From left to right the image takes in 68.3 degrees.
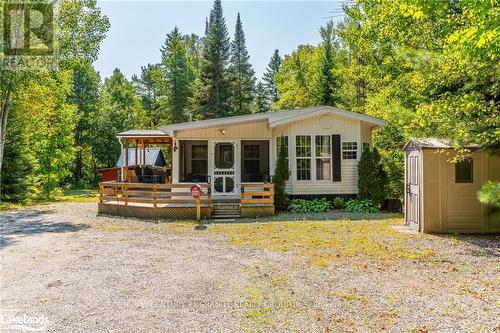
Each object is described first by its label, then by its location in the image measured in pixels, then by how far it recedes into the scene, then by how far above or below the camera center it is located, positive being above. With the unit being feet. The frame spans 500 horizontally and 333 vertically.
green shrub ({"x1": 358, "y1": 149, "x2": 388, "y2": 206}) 40.86 -0.63
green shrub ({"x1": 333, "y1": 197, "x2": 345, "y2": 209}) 41.11 -3.42
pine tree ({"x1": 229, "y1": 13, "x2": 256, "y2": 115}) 107.65 +29.57
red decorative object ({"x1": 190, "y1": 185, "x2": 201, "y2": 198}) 34.91 -1.69
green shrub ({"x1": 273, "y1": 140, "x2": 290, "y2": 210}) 40.01 -1.02
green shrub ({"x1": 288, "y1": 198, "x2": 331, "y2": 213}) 39.75 -3.64
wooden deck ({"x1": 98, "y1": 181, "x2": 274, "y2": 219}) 36.40 -2.99
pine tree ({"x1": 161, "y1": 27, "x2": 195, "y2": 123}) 110.52 +27.01
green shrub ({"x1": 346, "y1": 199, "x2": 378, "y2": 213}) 39.37 -3.66
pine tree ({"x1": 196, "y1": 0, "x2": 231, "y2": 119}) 102.06 +27.42
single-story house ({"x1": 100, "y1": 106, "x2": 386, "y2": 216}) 41.21 +2.32
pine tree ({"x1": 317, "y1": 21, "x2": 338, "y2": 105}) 85.97 +21.40
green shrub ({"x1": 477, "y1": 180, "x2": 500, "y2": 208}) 20.57 -1.24
